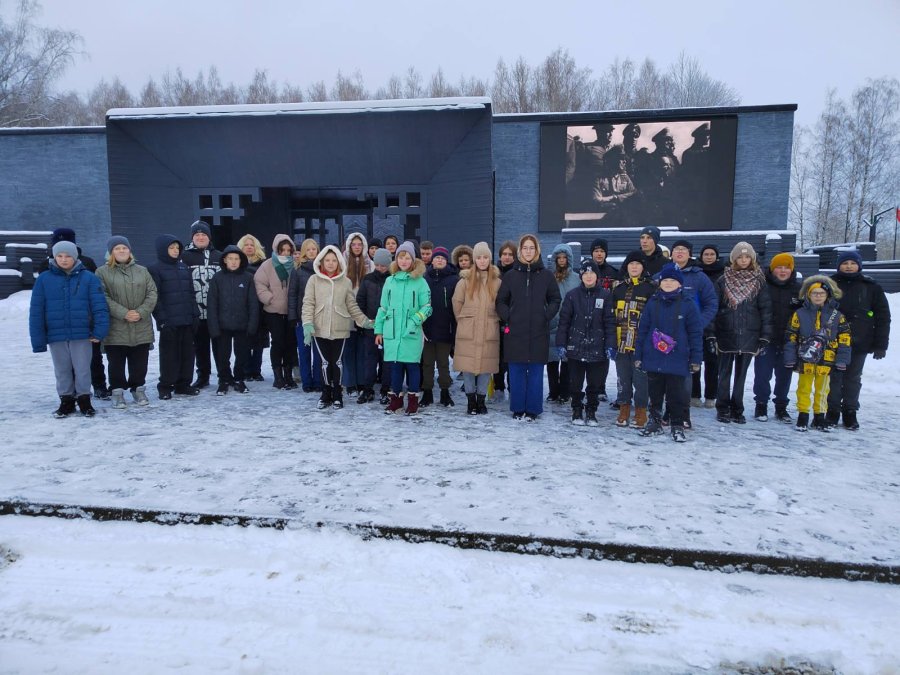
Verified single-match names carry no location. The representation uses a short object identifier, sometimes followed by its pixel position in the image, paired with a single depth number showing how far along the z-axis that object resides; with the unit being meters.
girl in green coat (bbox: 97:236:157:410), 5.89
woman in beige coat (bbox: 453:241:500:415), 5.74
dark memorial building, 10.95
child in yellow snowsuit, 5.37
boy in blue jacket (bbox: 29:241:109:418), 5.46
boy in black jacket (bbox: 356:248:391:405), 6.21
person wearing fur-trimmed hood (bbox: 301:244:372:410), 6.05
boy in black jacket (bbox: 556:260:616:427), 5.50
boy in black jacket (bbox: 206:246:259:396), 6.57
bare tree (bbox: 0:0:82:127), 32.34
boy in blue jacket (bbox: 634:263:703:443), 5.05
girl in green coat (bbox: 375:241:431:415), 5.77
